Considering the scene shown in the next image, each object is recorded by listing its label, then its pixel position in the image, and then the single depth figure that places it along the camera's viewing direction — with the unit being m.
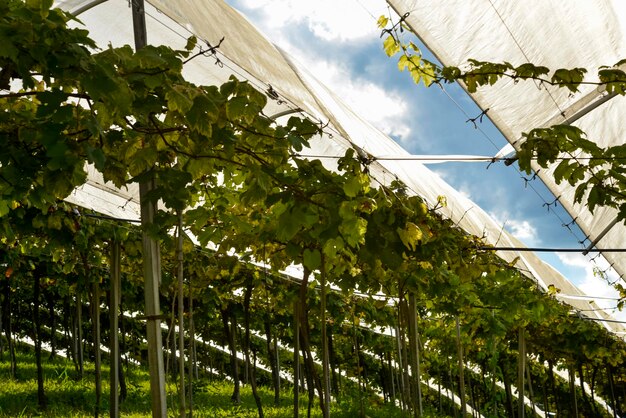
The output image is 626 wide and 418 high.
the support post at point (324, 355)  4.32
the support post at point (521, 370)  8.37
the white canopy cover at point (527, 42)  3.88
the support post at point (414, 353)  5.81
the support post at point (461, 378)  7.00
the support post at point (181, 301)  3.61
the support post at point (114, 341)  5.58
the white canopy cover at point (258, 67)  4.32
